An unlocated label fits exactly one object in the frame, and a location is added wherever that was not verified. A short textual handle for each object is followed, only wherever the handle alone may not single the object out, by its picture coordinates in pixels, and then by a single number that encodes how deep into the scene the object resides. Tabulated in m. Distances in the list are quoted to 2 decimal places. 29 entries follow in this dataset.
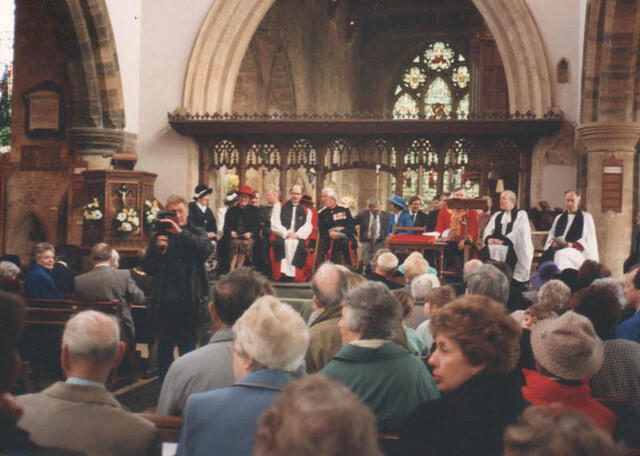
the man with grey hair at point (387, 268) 6.95
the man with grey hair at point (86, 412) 2.28
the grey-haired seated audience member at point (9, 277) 7.20
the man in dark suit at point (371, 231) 13.38
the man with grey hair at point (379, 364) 2.99
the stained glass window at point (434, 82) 28.28
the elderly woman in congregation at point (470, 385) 2.28
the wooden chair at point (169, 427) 2.88
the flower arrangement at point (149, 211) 12.20
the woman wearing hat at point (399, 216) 12.41
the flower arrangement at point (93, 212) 12.15
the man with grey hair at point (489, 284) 4.87
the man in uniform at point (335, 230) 11.47
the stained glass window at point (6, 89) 18.80
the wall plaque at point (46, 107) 14.64
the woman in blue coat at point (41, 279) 7.74
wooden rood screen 13.11
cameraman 6.73
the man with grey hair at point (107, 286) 7.39
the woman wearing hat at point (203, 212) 11.02
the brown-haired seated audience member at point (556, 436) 1.28
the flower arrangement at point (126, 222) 12.03
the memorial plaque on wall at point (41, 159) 14.71
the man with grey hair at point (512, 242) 9.89
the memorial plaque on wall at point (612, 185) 12.31
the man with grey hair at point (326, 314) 3.94
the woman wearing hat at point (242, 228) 11.37
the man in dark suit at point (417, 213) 13.43
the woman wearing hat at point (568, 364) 2.69
